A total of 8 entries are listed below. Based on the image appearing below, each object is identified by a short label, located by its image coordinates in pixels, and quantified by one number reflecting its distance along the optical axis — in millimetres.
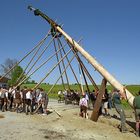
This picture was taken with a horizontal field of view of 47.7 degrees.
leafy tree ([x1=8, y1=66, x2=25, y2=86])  35877
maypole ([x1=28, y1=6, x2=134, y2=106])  7355
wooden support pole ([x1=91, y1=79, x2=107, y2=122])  8018
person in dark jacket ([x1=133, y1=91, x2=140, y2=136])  6235
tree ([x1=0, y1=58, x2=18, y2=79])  42266
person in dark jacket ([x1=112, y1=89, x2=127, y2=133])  6928
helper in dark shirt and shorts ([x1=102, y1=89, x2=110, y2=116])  9003
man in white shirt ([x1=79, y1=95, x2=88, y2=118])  8407
